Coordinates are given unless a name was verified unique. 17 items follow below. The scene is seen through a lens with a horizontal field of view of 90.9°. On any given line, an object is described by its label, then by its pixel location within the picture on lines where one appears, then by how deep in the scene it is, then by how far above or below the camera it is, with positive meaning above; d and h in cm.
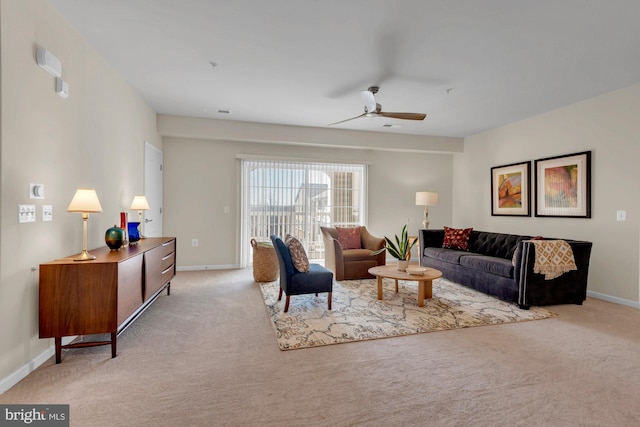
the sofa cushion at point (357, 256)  489 -66
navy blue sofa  359 -75
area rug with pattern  286 -107
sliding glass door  591 +27
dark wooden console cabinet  220 -63
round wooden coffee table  359 -72
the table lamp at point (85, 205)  234 +4
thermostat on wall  215 +14
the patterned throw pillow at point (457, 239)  524 -41
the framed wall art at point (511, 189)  509 +44
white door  461 +34
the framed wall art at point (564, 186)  423 +43
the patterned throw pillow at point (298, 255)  341 -46
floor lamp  607 +32
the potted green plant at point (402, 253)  392 -49
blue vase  339 -22
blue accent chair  334 -70
